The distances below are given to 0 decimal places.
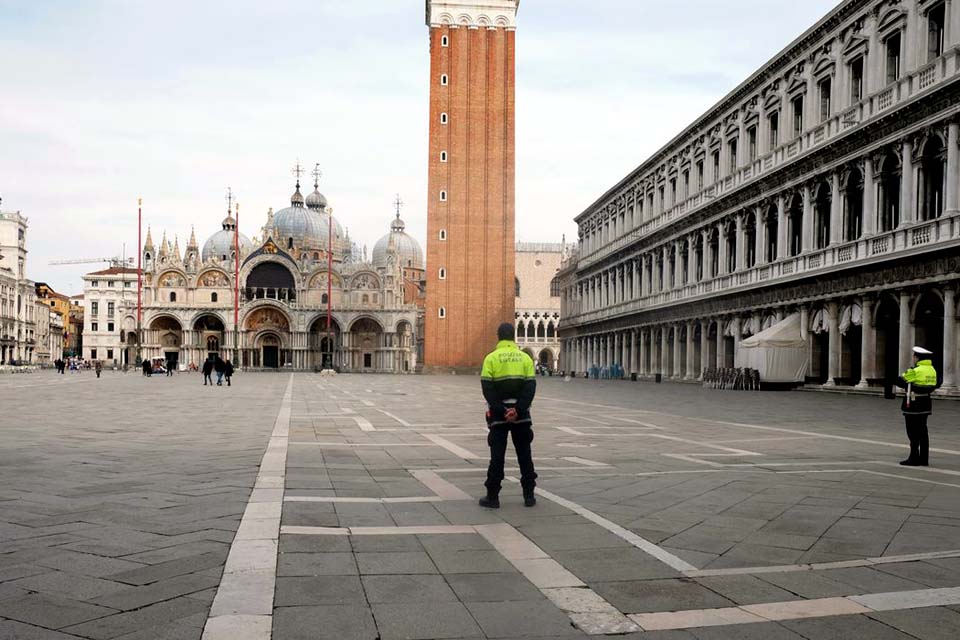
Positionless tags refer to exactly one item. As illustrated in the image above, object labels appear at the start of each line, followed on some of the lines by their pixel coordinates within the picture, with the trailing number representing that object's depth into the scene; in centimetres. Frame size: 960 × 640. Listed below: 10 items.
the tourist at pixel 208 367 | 3892
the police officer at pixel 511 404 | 720
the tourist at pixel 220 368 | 3988
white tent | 3159
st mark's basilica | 9094
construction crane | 14450
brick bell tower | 6712
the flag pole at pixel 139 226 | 6481
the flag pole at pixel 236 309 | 8599
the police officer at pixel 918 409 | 1002
